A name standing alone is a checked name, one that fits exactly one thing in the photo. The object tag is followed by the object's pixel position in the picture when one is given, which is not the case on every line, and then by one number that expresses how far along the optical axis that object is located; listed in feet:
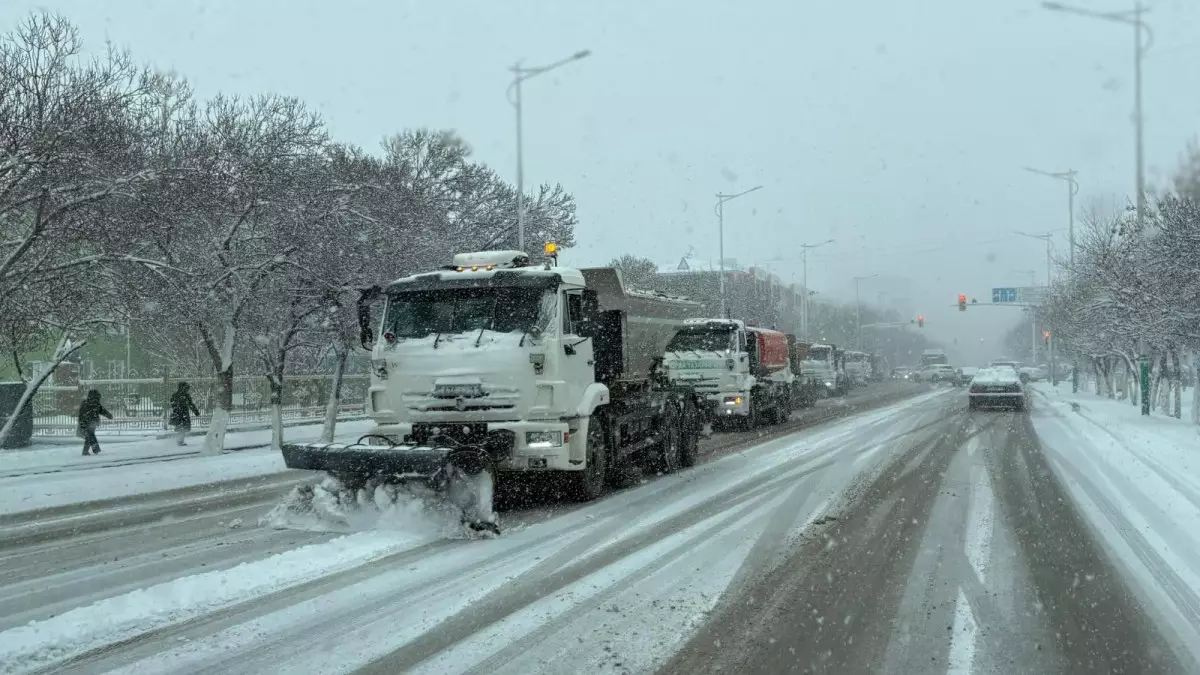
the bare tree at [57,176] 45.96
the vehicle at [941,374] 247.09
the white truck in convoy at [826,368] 144.77
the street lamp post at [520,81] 87.81
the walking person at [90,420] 74.84
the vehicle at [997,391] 109.70
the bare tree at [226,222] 58.39
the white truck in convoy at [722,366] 78.48
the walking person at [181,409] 86.33
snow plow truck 34.63
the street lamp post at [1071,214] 121.95
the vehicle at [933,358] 281.74
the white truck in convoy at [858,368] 213.05
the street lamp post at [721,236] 152.38
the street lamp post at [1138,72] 71.15
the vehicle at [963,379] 236.45
